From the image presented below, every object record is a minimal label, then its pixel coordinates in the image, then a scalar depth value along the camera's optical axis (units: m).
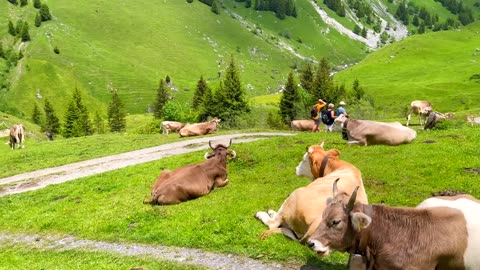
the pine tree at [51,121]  135.88
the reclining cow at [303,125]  51.56
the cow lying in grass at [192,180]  19.11
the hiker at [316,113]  39.75
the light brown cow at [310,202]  12.12
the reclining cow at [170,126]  56.99
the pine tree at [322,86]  108.69
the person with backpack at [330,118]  36.56
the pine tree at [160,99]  144.25
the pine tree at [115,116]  139.88
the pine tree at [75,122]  123.31
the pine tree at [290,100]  103.62
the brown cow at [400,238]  8.59
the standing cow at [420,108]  44.47
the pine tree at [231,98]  96.44
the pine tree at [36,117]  155.50
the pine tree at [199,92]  132.01
